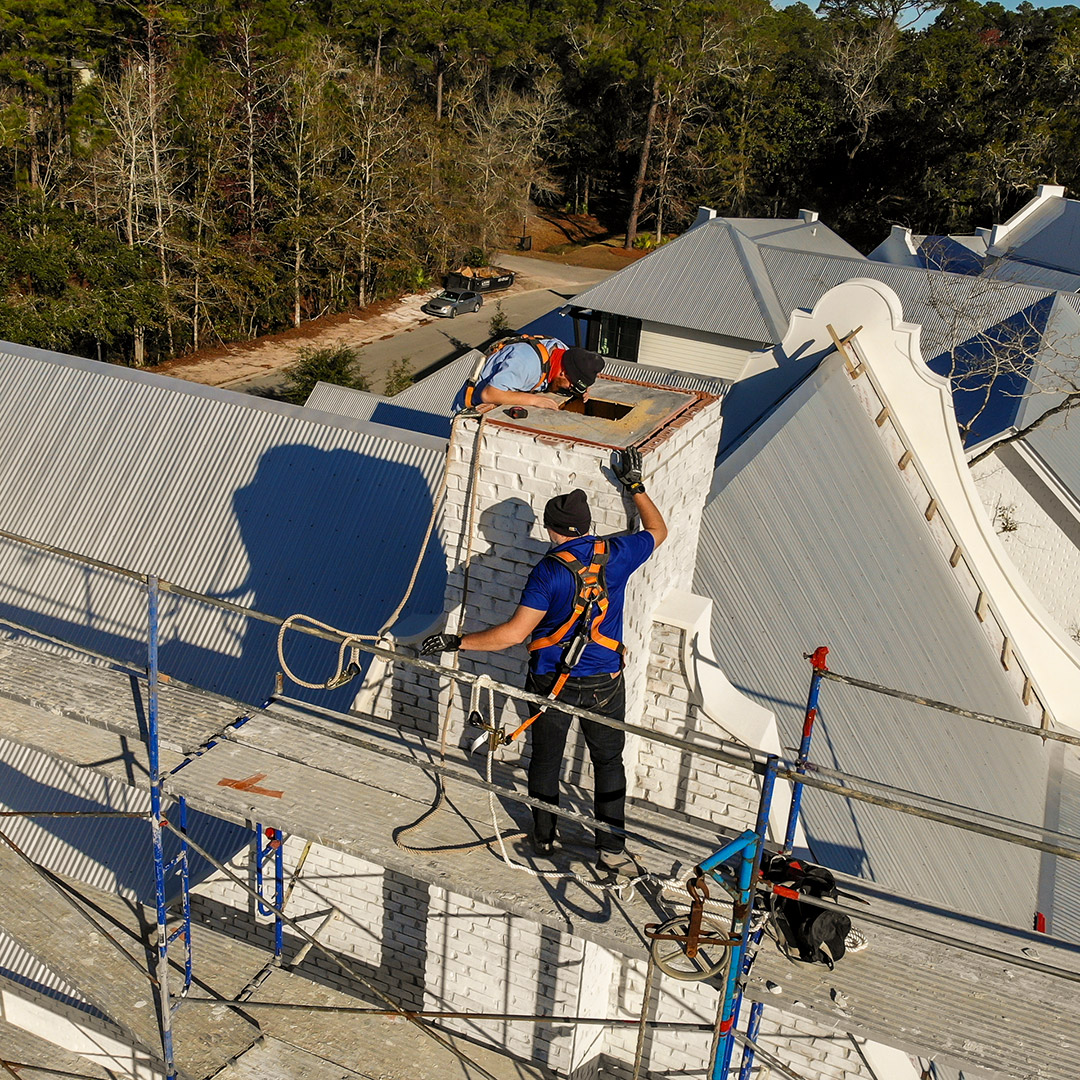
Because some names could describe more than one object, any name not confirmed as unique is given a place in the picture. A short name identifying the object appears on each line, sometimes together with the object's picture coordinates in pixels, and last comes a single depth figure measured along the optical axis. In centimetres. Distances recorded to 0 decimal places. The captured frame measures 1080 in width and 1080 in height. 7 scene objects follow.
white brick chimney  662
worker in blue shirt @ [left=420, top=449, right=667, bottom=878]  604
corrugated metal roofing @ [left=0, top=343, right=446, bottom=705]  1168
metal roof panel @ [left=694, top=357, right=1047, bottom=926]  1034
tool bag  585
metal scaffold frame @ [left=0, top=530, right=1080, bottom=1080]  539
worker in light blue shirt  720
